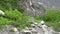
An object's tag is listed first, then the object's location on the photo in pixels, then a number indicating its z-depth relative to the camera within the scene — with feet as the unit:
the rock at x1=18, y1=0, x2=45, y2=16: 35.73
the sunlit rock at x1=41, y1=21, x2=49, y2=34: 30.48
